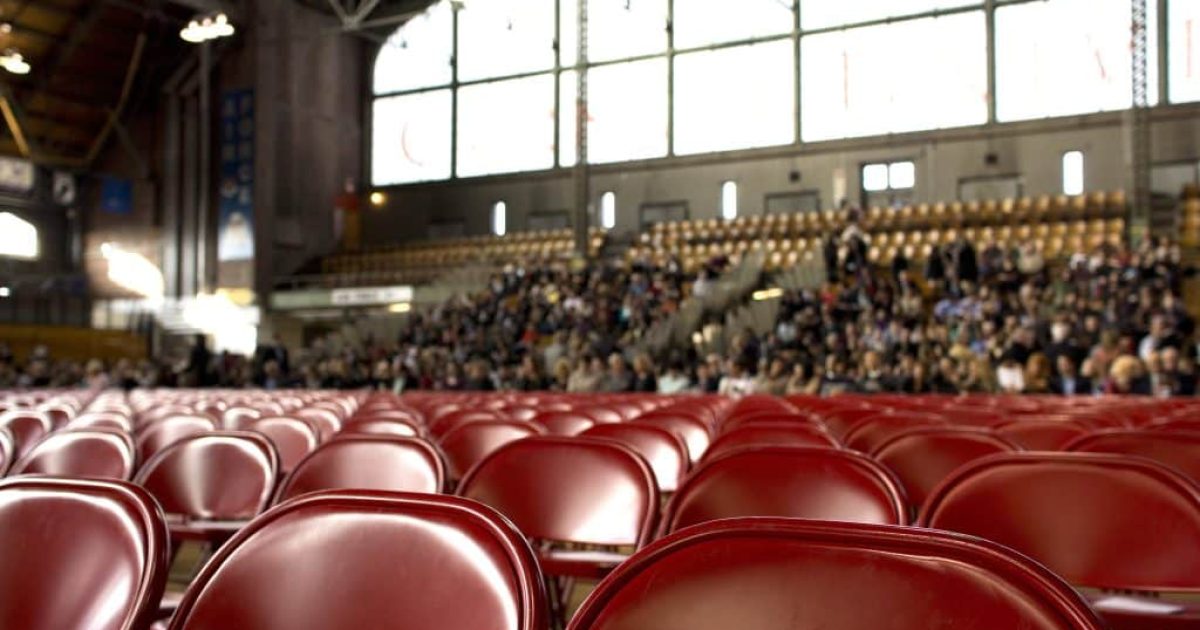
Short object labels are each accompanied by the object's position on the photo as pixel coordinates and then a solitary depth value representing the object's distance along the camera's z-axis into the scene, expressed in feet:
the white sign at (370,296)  93.30
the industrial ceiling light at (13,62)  68.33
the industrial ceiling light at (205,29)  60.90
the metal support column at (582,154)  78.84
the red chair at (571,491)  10.76
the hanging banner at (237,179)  105.50
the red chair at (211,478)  13.35
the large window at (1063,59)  80.59
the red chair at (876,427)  16.98
